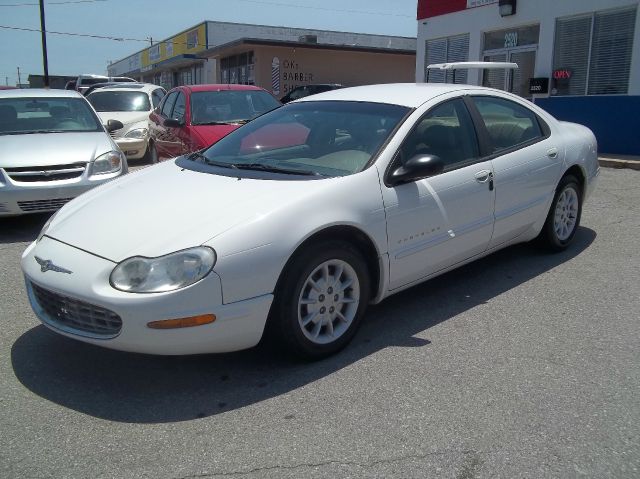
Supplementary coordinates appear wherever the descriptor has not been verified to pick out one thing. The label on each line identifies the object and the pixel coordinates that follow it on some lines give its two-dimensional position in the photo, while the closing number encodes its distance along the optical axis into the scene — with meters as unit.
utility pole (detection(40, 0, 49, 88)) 28.38
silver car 6.32
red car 7.98
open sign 12.62
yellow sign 36.91
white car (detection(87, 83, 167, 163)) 11.60
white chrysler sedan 3.04
